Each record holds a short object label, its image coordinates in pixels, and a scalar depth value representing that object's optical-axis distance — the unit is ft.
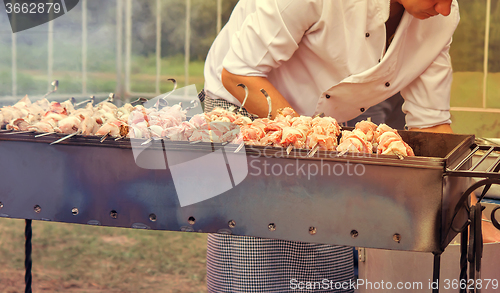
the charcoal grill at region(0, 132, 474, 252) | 9.99
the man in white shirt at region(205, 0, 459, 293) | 12.36
